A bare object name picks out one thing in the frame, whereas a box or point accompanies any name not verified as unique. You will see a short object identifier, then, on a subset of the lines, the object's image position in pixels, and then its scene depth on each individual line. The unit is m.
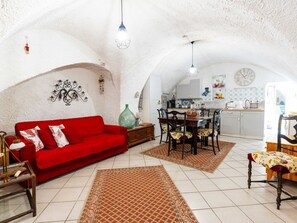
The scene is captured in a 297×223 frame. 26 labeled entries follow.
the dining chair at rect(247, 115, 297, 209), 1.80
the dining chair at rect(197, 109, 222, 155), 3.70
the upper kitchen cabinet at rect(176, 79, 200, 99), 6.53
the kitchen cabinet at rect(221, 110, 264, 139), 4.98
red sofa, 2.36
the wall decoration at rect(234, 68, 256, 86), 5.60
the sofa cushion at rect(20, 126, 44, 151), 2.57
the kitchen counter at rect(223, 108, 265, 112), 4.96
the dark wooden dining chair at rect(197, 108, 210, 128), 3.46
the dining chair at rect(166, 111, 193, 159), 3.47
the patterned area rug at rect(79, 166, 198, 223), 1.71
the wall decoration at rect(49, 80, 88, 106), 3.59
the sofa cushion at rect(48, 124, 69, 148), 2.88
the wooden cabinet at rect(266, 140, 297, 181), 2.24
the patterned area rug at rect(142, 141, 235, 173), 3.05
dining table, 3.39
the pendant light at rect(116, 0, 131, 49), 2.28
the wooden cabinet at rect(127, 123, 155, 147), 4.21
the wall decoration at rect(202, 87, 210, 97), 6.41
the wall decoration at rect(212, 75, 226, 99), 6.11
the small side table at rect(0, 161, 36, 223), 1.62
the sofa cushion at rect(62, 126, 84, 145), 3.05
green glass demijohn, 4.13
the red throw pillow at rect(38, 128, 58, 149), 2.73
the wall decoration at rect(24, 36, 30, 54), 2.54
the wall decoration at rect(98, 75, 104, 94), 4.46
